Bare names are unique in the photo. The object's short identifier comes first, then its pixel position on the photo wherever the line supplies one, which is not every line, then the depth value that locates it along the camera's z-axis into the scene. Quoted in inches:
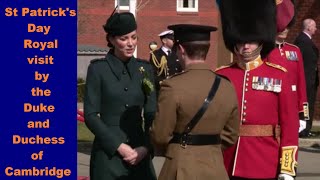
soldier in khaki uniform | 193.2
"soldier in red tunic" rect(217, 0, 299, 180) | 224.8
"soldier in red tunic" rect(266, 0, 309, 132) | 245.0
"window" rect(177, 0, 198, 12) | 1616.6
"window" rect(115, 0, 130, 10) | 1567.4
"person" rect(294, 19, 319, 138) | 543.2
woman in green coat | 223.5
